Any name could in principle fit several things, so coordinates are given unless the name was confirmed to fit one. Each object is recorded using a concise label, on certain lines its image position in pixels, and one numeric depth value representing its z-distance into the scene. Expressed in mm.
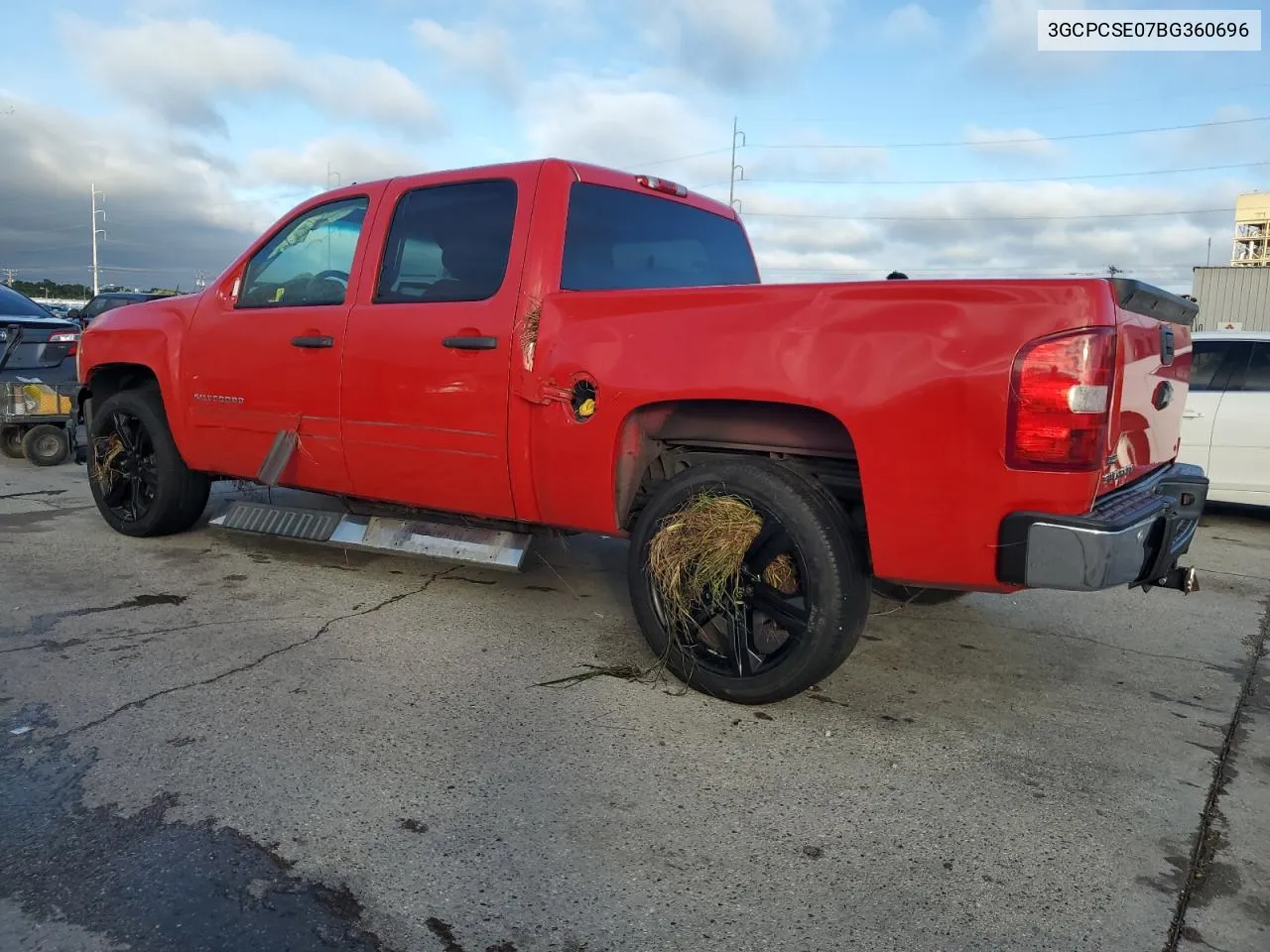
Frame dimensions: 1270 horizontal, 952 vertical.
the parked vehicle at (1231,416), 7242
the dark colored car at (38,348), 8906
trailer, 34281
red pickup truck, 2840
